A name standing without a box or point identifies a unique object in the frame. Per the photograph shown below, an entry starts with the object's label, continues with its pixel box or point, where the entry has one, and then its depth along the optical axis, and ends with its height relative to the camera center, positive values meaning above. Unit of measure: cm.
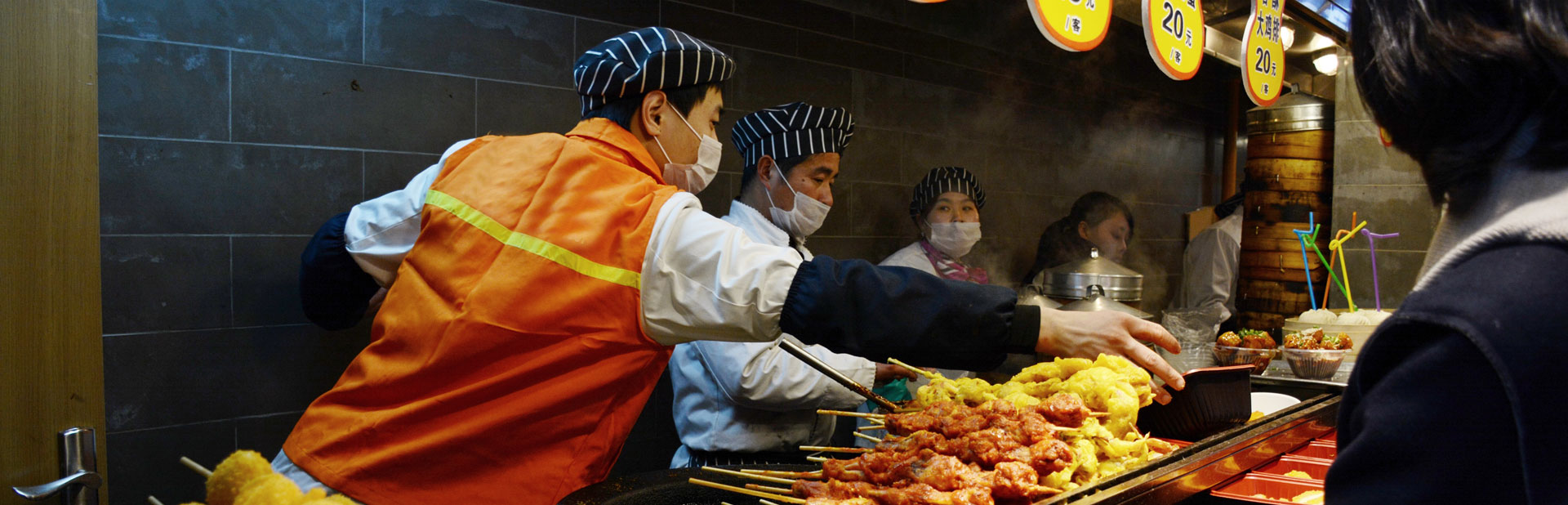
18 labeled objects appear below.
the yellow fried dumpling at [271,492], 152 -50
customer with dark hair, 75 -5
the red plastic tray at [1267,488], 219 -68
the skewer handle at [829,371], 249 -44
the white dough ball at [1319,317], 429 -44
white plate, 289 -60
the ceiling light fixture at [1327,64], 721 +147
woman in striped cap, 525 +3
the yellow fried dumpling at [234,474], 161 -50
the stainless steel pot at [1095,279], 481 -29
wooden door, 148 -3
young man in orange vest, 176 -21
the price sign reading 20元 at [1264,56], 533 +116
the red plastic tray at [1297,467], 240 -68
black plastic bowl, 236 -50
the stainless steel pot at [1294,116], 595 +84
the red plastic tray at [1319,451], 261 -68
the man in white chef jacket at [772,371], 325 -58
